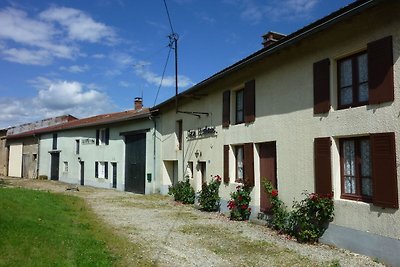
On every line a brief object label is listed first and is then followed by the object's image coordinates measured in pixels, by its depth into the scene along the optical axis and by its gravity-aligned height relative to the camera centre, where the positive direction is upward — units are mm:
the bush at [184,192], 18016 -1643
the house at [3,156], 43569 +276
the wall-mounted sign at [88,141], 29984 +1462
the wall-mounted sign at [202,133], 16081 +1241
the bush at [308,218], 9031 -1511
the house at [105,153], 23359 +487
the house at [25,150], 39156 +945
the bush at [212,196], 15034 -1483
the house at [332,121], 7684 +1033
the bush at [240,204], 12773 -1563
